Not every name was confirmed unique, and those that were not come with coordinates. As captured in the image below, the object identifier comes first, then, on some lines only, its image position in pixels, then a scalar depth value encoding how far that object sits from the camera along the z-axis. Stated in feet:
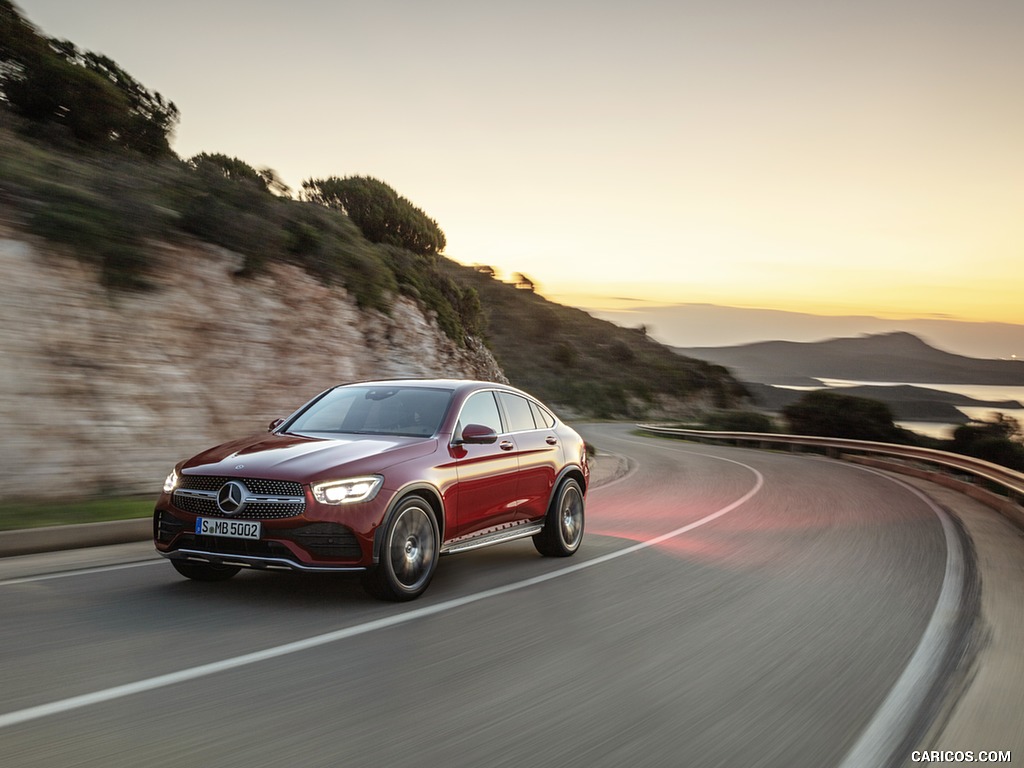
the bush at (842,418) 145.28
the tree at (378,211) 113.60
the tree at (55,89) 58.70
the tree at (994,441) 103.81
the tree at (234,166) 110.52
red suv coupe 21.30
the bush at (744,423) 193.26
